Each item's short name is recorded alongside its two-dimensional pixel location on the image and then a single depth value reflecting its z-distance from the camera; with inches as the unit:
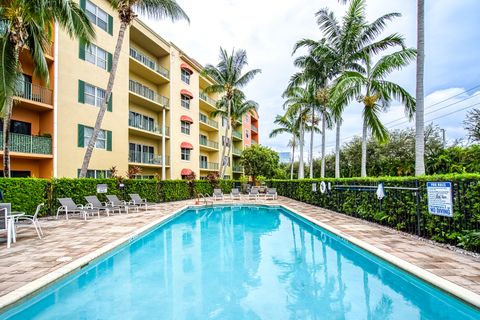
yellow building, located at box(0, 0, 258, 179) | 607.8
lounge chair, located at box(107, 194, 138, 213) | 552.1
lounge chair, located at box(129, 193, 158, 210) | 621.0
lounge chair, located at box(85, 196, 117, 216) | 498.0
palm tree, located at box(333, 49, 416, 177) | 466.3
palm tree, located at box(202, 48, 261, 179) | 1135.6
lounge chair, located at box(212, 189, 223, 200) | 868.9
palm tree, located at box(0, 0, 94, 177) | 380.5
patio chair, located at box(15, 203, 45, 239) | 289.7
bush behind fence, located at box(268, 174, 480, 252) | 230.7
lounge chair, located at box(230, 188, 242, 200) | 967.6
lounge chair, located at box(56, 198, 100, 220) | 446.5
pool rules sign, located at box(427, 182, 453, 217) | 246.2
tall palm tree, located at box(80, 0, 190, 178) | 553.9
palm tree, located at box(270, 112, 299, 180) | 1390.0
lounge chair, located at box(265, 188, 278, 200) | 898.2
